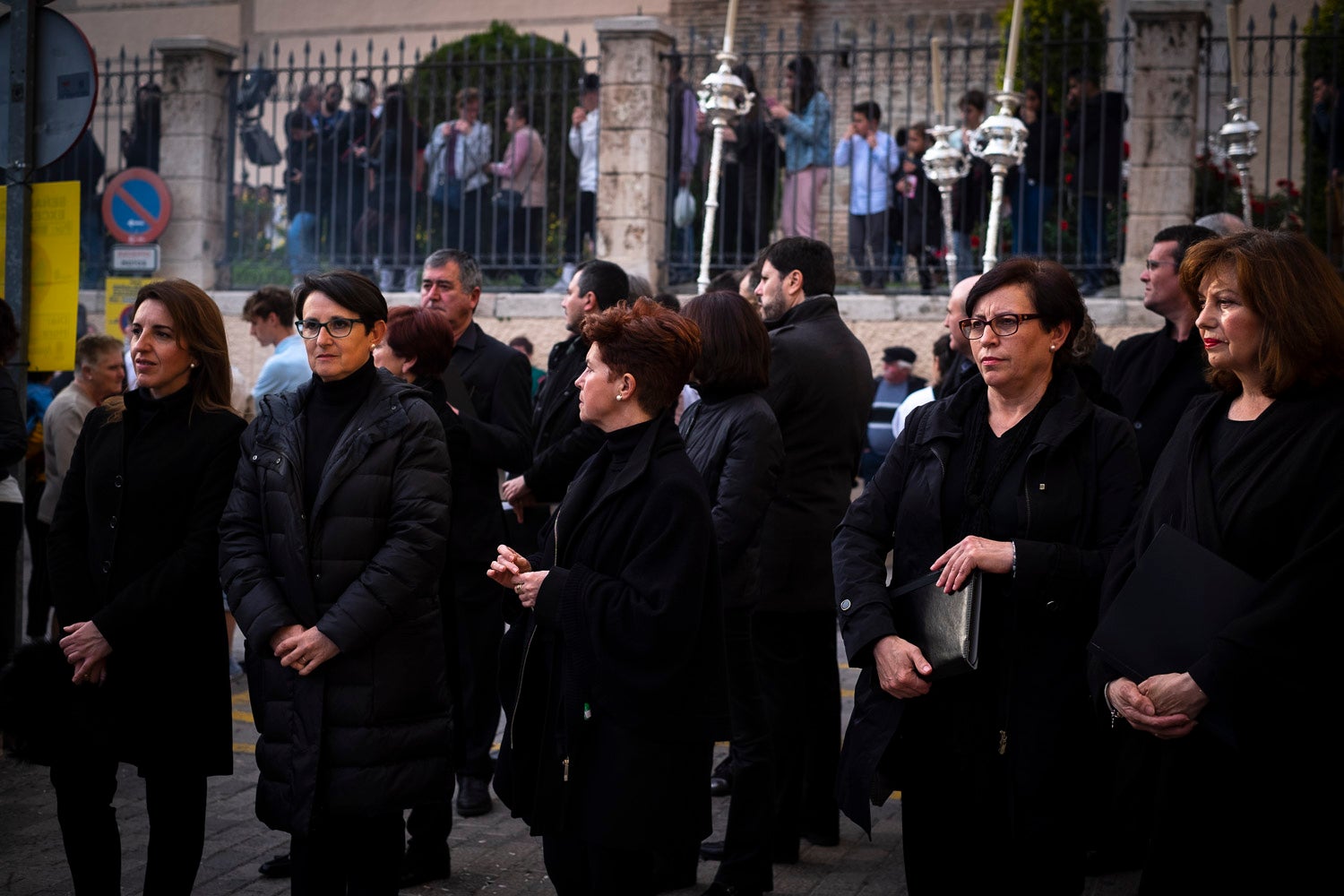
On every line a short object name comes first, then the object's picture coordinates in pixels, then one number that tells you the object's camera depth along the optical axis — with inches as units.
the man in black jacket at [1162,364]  221.0
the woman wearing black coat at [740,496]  192.7
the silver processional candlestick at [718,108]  370.0
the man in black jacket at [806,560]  213.8
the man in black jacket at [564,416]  216.4
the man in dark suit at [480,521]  231.9
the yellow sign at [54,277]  253.6
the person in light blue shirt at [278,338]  288.8
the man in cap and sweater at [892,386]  466.6
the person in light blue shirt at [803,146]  522.6
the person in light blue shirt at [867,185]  518.0
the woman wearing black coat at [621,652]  143.6
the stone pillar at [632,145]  528.7
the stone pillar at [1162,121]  482.0
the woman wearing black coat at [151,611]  170.7
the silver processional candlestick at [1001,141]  304.7
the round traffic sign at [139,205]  571.2
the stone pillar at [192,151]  585.3
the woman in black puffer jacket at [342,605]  157.8
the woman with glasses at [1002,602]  145.9
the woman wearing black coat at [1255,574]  124.9
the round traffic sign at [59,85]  243.0
